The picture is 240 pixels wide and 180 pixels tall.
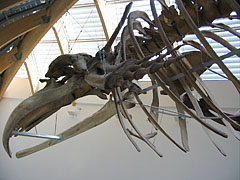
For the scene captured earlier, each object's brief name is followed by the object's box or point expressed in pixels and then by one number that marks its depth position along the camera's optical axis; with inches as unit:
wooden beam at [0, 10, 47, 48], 341.1
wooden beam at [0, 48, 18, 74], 396.2
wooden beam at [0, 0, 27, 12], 277.7
